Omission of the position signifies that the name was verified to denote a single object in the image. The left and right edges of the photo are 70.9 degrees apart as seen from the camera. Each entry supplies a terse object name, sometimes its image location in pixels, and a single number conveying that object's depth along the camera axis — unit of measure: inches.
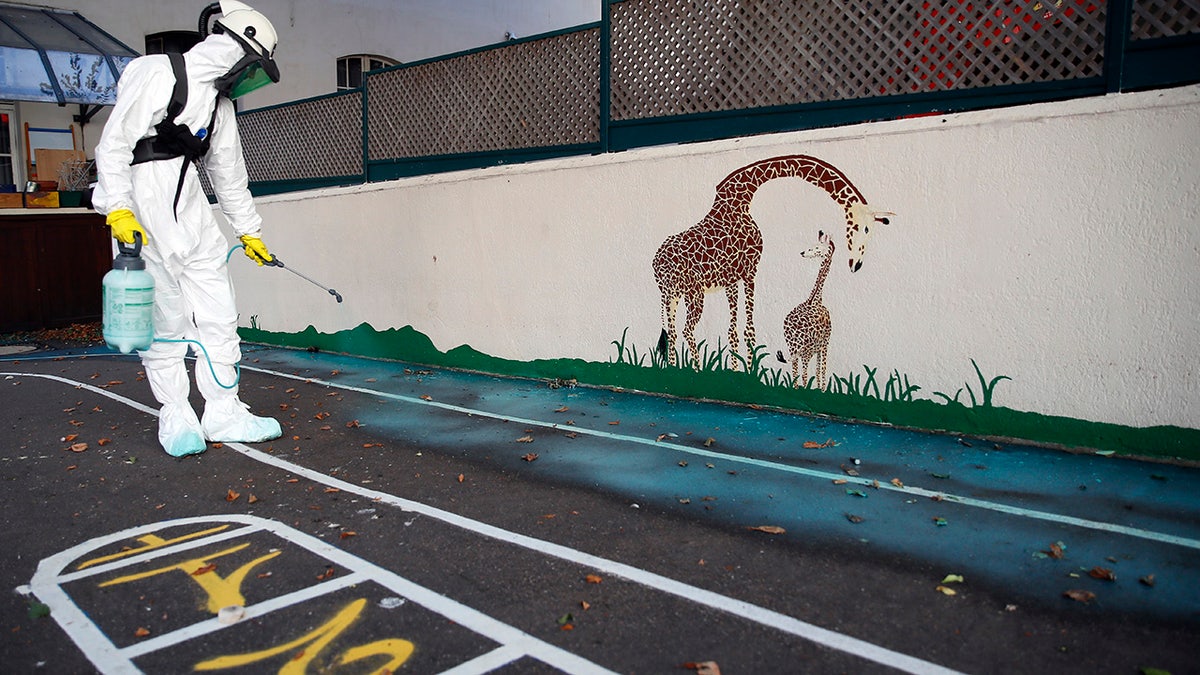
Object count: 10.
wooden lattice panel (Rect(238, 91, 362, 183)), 445.4
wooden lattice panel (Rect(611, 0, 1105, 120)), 227.3
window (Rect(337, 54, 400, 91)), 689.6
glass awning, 502.9
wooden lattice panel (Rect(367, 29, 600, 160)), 333.7
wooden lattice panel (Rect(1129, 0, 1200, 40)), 202.8
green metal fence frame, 207.8
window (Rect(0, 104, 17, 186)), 557.9
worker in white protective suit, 219.6
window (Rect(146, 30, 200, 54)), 610.5
